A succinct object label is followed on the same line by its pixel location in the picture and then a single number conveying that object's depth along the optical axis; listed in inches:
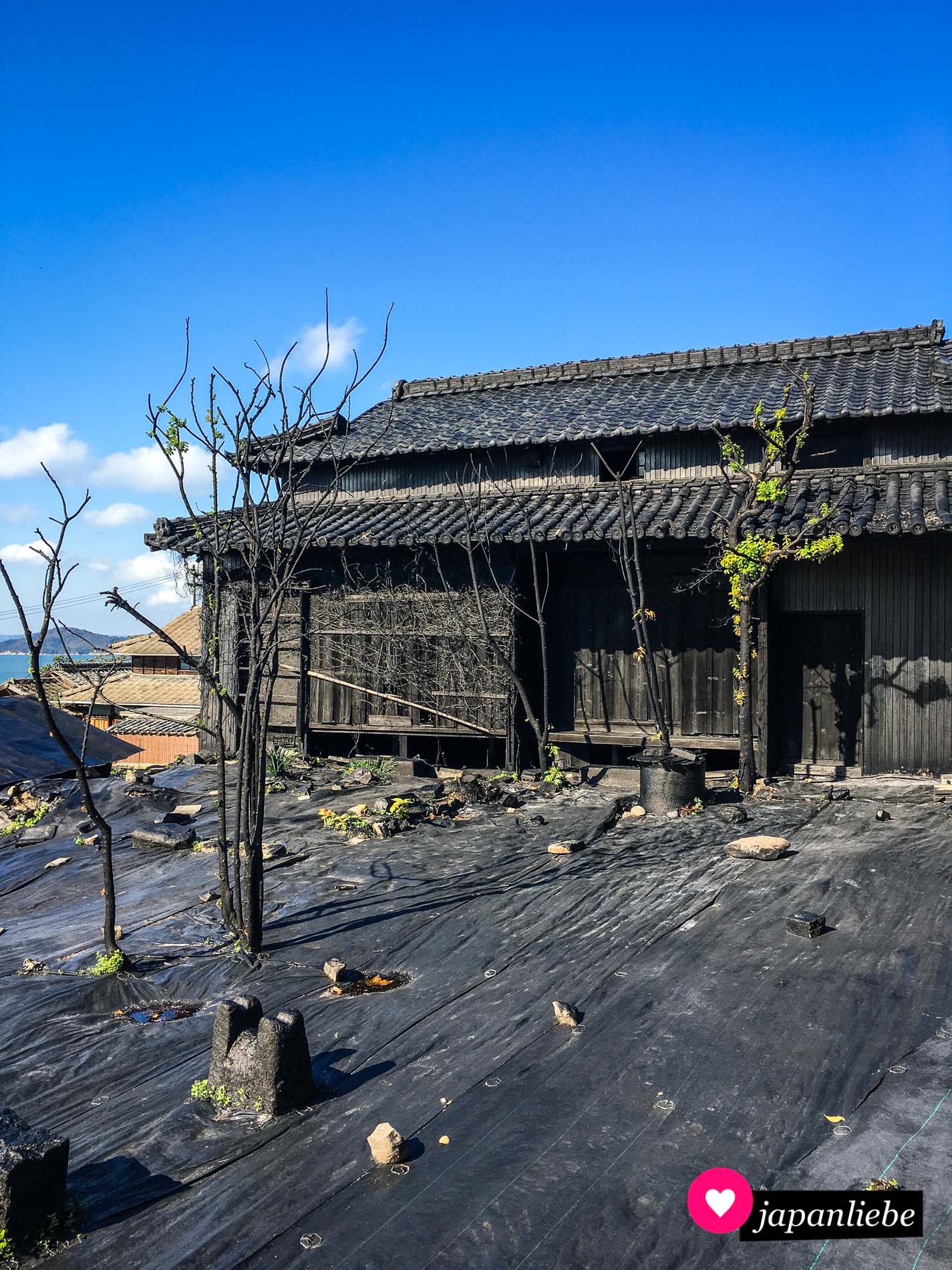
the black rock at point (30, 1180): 123.7
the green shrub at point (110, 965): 220.7
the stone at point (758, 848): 273.1
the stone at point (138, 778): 438.6
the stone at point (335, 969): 211.0
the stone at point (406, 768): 448.8
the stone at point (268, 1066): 155.6
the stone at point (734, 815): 320.8
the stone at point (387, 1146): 133.9
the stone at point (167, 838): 341.7
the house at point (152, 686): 1122.7
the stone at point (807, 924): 207.3
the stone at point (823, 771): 395.2
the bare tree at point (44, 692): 211.0
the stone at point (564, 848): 296.5
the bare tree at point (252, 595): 222.1
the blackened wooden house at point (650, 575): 386.9
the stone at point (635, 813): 343.6
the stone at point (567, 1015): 175.0
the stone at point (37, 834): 386.0
